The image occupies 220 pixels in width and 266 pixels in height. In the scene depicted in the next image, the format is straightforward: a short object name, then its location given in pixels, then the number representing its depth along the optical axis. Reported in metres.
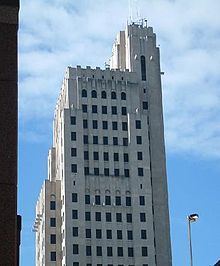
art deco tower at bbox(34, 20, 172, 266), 129.62
